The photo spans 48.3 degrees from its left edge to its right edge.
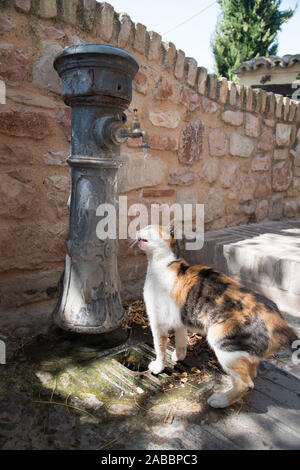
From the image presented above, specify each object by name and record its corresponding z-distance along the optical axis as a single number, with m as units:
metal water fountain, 1.69
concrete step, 2.64
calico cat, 1.52
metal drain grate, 1.68
